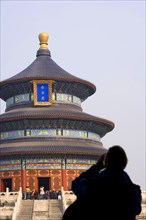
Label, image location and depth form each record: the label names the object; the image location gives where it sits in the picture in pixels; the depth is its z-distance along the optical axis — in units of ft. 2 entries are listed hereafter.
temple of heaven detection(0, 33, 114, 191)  199.21
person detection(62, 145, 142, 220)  21.00
